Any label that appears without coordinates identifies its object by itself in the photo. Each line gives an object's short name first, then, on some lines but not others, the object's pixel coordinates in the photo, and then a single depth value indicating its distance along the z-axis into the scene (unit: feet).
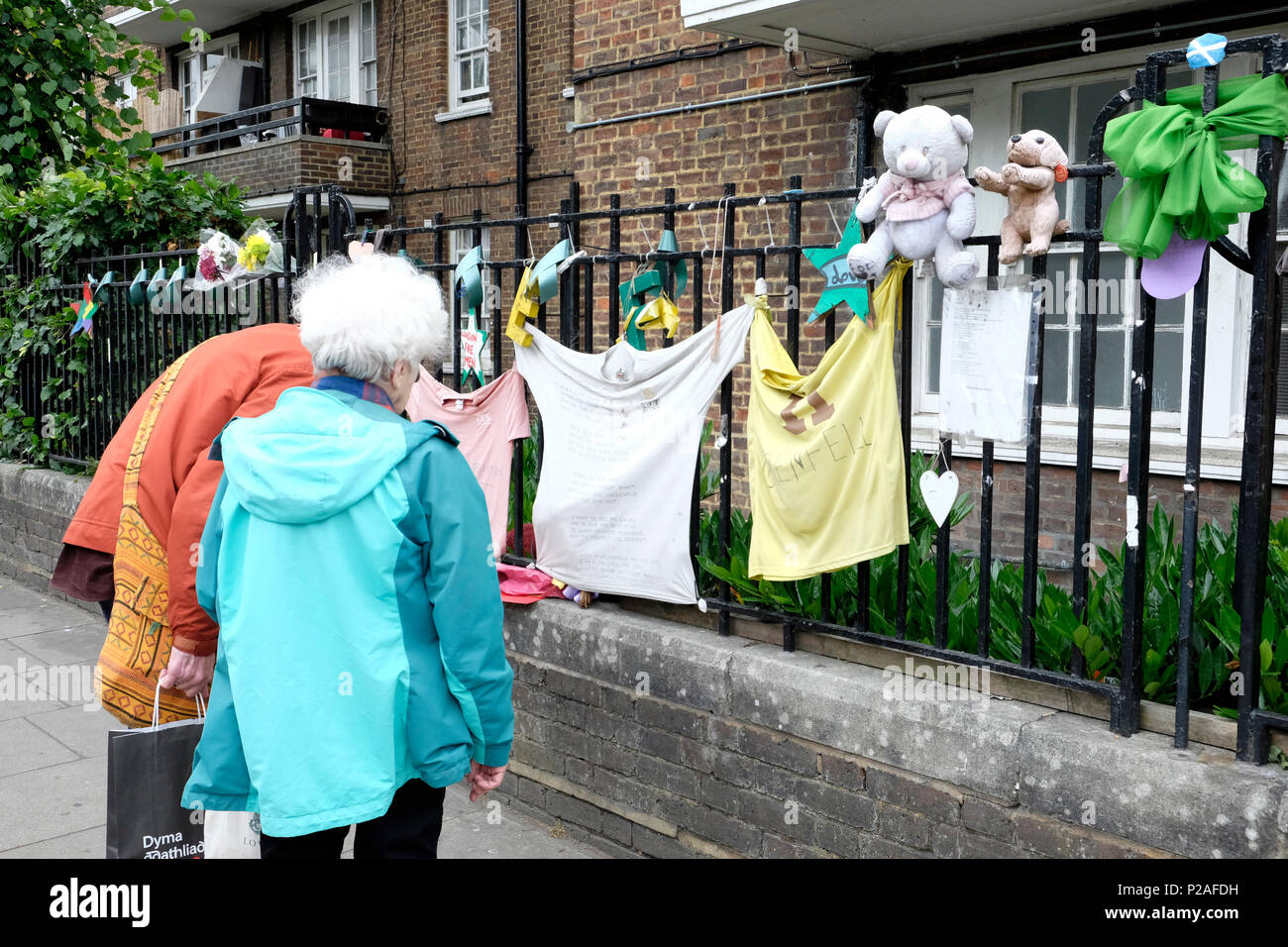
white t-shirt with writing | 13.23
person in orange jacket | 10.29
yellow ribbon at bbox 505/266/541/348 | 14.61
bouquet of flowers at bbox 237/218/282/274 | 18.49
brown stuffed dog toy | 9.95
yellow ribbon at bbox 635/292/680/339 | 13.20
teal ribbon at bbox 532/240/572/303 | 14.33
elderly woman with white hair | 8.02
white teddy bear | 10.43
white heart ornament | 10.97
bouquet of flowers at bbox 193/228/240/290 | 19.49
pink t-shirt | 15.30
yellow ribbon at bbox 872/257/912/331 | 11.16
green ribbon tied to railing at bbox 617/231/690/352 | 13.24
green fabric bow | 8.79
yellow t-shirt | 11.32
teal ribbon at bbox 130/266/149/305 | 22.15
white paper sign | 10.52
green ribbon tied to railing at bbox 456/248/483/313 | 15.21
